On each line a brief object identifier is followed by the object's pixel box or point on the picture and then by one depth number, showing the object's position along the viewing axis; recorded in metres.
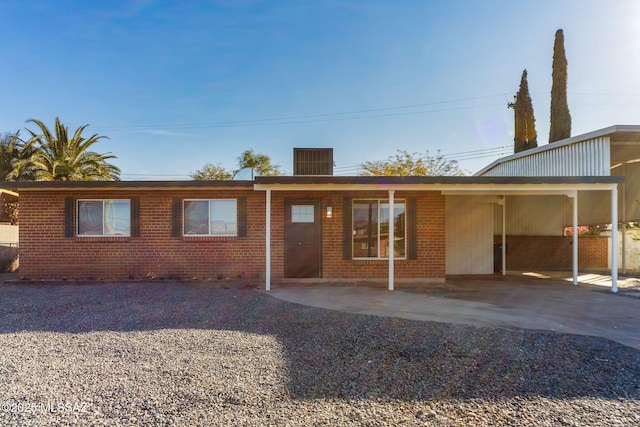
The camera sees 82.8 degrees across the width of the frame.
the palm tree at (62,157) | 19.38
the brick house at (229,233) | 9.72
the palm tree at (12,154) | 19.73
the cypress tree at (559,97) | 16.81
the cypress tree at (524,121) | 21.50
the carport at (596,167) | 9.80
